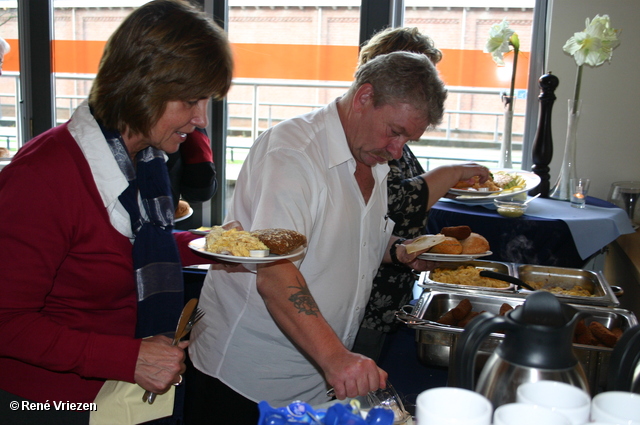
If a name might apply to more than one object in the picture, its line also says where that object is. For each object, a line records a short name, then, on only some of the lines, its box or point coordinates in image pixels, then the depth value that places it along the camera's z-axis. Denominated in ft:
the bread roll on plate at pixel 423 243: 5.58
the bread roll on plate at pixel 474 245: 6.26
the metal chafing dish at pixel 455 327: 4.19
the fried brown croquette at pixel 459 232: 6.58
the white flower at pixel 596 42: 9.71
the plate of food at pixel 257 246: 3.61
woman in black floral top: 5.98
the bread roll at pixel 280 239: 3.63
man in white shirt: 4.24
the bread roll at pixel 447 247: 6.02
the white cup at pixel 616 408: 2.12
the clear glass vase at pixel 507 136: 10.54
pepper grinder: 10.28
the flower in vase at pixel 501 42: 10.37
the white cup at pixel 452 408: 2.02
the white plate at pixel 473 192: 8.95
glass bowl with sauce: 8.61
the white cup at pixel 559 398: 2.15
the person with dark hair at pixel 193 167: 7.81
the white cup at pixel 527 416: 2.01
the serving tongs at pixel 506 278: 5.93
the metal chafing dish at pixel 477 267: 5.78
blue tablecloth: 8.36
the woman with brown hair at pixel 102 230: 3.49
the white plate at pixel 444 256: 5.71
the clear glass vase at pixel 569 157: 10.13
